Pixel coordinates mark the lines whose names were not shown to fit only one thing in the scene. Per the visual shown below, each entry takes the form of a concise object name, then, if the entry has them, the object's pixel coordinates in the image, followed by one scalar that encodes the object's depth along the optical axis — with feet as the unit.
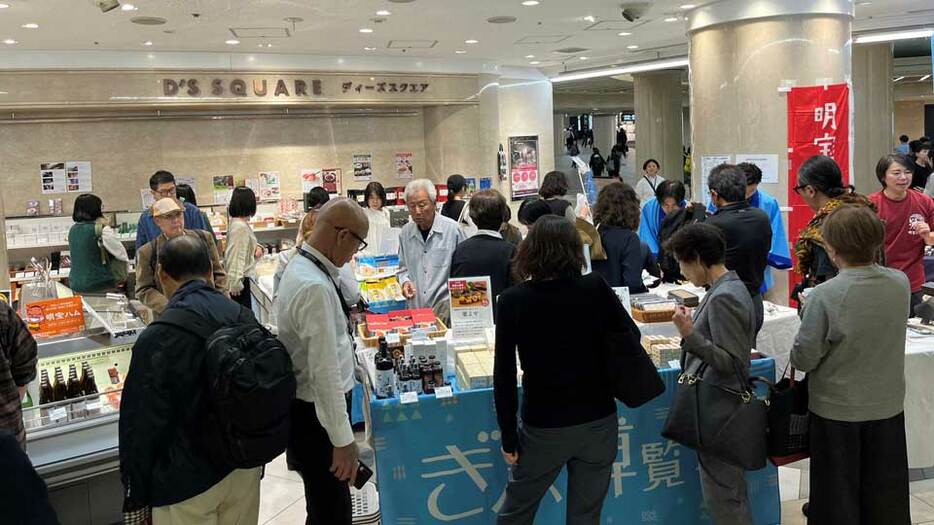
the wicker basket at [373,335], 12.46
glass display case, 10.04
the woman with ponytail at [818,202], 13.19
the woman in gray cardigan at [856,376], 9.20
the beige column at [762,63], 24.16
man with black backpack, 7.43
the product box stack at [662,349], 11.50
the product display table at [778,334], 15.84
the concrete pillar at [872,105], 40.47
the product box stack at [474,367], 10.71
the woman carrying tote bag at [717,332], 9.39
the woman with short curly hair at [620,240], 15.43
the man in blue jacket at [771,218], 17.33
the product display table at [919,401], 12.70
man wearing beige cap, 14.65
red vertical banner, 24.17
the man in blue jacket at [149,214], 18.24
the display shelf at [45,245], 28.60
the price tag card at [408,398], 10.36
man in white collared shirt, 8.57
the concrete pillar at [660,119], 52.70
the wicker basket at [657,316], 12.75
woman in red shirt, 15.40
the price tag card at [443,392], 10.50
